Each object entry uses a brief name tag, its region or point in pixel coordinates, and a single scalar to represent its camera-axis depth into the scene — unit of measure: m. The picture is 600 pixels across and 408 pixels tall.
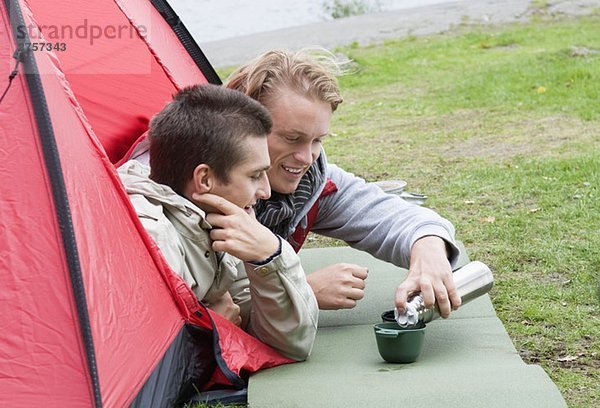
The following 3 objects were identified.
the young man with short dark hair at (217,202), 2.56
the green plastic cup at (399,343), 2.80
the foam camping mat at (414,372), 2.48
